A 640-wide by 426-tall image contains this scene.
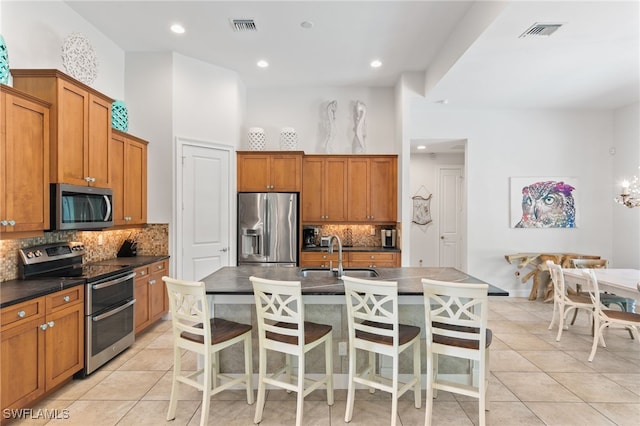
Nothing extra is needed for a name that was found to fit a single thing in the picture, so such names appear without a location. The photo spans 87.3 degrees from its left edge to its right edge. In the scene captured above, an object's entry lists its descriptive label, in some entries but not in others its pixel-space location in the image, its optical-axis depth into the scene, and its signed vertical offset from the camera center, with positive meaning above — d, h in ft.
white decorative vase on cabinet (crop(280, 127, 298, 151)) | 17.65 +3.96
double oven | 9.63 -2.41
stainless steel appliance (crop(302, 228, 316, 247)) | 18.24 -1.26
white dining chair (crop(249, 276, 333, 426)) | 7.39 -2.87
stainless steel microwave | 9.29 +0.23
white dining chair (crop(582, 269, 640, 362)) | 10.90 -3.42
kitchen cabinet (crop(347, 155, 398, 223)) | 17.81 +1.59
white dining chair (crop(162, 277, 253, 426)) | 7.40 -2.87
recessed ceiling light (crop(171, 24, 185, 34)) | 12.82 +7.20
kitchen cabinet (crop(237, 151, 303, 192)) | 17.15 +2.10
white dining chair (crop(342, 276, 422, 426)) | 7.25 -2.86
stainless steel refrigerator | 16.75 -0.80
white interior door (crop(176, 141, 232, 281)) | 15.16 +0.20
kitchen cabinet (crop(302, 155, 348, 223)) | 17.80 +1.65
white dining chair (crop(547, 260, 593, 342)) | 12.75 -3.34
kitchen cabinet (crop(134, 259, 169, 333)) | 12.49 -3.20
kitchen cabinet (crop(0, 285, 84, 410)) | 7.25 -3.16
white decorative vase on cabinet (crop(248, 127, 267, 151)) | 17.52 +3.93
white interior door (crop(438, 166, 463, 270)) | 23.93 -0.01
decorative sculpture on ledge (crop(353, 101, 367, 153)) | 18.30 +4.81
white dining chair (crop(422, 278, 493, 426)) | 6.93 -2.68
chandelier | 12.66 +1.01
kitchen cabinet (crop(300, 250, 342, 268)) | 16.92 -2.22
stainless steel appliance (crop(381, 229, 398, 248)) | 17.95 -1.29
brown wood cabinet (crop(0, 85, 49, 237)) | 7.90 +1.29
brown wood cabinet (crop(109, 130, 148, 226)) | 12.73 +1.47
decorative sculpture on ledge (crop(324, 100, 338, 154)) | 18.54 +4.86
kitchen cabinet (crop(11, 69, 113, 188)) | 9.29 +2.74
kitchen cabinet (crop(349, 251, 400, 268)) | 16.87 -2.22
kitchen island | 8.71 -2.69
